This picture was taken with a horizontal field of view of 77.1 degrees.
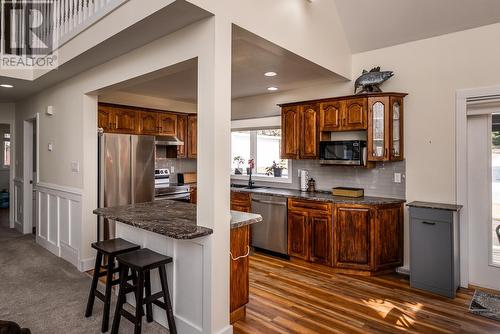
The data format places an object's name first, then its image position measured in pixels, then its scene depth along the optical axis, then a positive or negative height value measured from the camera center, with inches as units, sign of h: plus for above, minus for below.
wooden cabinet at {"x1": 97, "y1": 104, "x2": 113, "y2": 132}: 185.3 +28.6
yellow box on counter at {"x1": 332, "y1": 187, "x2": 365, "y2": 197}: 158.9 -13.8
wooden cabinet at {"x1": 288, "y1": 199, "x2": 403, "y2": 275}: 144.3 -34.0
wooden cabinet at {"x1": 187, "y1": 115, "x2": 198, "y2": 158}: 236.5 +21.9
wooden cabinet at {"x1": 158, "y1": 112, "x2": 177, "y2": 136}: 219.1 +29.1
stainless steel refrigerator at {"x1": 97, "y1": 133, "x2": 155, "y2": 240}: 157.4 -3.5
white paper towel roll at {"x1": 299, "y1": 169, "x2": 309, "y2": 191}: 185.0 -9.0
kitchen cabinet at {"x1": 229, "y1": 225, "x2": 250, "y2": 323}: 101.4 -35.8
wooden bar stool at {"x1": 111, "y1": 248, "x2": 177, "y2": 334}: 87.1 -35.1
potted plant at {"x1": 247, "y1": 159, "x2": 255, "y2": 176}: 218.7 +0.6
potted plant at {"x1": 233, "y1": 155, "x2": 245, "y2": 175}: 240.0 +2.2
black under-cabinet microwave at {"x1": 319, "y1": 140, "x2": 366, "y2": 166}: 154.5 +6.3
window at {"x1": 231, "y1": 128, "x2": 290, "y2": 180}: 213.0 +8.4
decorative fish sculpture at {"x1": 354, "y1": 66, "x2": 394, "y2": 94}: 149.4 +41.2
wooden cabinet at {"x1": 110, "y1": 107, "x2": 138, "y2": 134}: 192.7 +28.1
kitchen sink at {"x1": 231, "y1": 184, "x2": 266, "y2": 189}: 212.0 -14.9
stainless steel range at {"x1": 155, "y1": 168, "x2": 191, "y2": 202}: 205.1 -16.3
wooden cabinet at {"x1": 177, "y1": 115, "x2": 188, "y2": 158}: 231.8 +23.2
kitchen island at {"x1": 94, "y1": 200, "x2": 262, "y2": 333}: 90.0 -27.4
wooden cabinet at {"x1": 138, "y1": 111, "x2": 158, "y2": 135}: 207.0 +28.6
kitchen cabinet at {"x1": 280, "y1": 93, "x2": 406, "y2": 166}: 146.6 +21.4
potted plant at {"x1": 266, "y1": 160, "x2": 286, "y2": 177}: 210.2 -2.2
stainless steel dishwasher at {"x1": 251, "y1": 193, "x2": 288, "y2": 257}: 169.2 -33.9
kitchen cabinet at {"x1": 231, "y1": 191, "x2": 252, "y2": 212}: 185.9 -22.0
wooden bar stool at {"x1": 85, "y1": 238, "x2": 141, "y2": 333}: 98.7 -33.5
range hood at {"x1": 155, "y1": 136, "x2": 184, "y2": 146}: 213.2 +16.7
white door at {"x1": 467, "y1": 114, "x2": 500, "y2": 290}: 133.7 -15.6
